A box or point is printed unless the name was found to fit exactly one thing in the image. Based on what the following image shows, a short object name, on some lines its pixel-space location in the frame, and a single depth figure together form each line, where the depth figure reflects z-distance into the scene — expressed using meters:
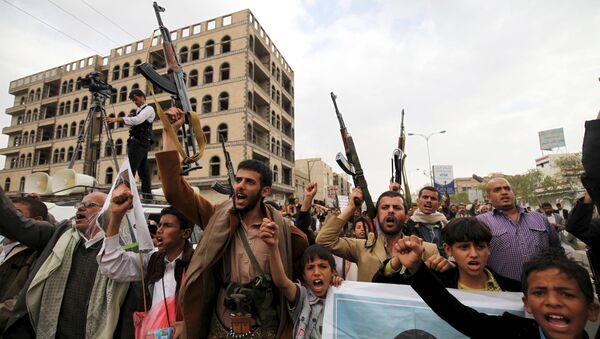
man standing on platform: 5.59
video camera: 6.31
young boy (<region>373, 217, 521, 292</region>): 1.96
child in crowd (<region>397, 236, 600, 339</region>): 1.41
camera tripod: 6.34
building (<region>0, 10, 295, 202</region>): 24.95
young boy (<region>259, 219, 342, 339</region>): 1.95
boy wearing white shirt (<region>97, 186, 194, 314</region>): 2.08
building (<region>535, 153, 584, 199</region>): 32.21
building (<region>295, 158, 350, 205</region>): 53.95
